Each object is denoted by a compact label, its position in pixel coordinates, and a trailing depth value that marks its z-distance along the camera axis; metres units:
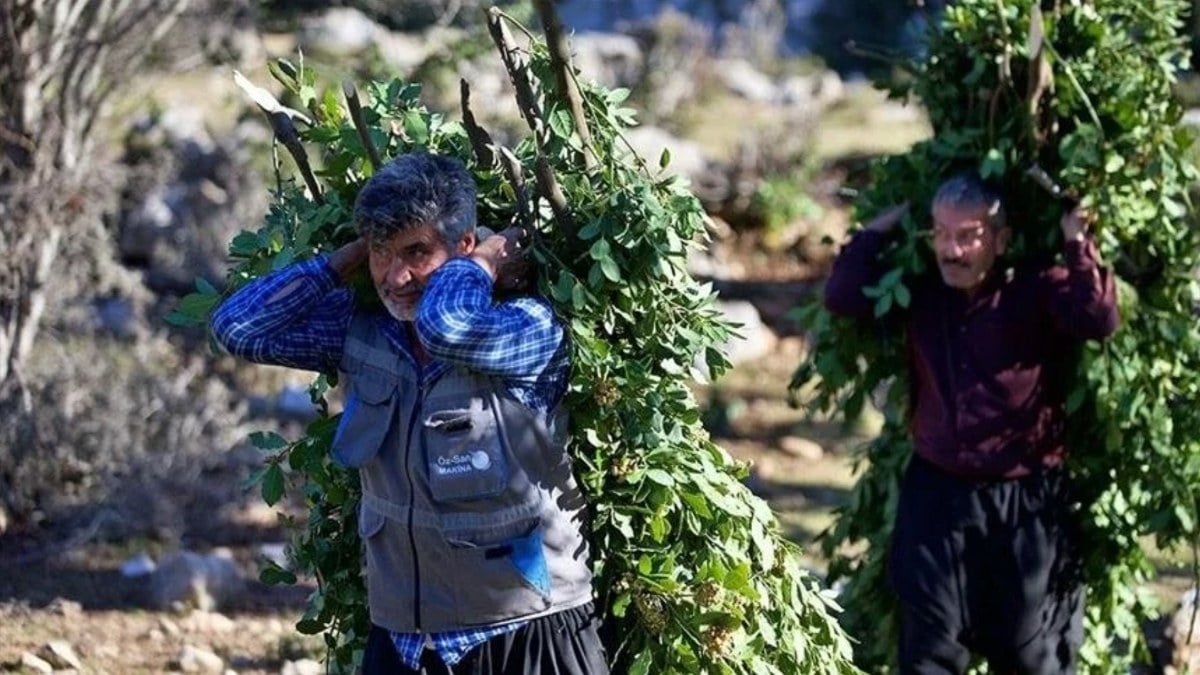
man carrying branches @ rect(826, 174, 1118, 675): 9.16
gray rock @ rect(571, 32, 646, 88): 28.52
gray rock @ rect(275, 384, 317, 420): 16.98
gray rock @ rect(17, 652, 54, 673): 10.74
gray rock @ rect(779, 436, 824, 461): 17.66
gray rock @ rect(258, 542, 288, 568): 13.52
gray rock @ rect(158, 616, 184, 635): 11.98
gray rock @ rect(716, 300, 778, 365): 19.89
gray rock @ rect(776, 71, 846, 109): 29.83
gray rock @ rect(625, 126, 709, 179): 23.92
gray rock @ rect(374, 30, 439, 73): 20.30
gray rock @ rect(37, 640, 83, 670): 10.92
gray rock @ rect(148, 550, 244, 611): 12.53
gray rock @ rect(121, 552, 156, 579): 13.16
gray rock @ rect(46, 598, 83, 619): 12.10
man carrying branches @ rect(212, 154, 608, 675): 6.62
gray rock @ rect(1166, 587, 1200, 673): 11.03
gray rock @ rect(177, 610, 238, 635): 12.10
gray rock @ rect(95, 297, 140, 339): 18.47
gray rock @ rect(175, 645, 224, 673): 11.19
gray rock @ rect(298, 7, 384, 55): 24.91
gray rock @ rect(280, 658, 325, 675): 11.09
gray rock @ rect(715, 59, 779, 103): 31.27
